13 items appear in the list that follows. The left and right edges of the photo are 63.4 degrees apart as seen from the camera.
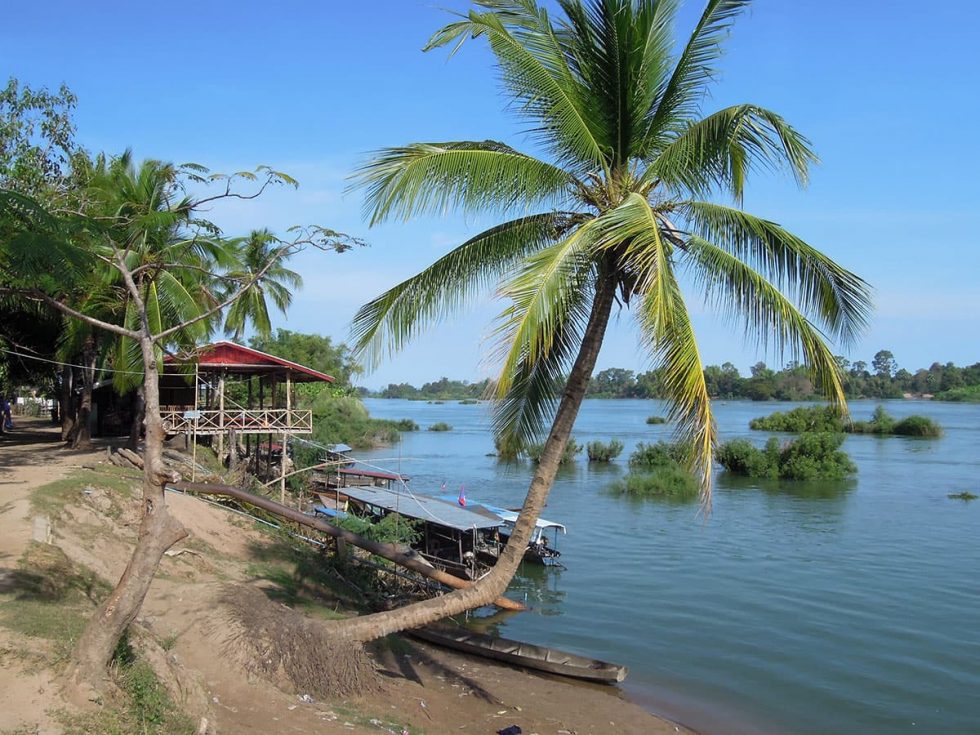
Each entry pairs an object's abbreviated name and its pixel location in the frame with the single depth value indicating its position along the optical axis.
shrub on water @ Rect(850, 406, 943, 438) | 63.81
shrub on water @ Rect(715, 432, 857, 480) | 39.84
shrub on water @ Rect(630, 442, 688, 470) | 42.91
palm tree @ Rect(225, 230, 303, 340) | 31.80
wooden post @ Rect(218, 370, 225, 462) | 22.50
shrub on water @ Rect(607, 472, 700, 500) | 36.62
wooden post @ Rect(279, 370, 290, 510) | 21.96
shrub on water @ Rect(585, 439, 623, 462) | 49.44
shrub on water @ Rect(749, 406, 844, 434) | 48.00
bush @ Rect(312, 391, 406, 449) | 44.16
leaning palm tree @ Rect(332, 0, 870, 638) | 7.41
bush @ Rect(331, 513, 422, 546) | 16.70
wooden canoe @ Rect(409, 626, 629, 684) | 12.73
